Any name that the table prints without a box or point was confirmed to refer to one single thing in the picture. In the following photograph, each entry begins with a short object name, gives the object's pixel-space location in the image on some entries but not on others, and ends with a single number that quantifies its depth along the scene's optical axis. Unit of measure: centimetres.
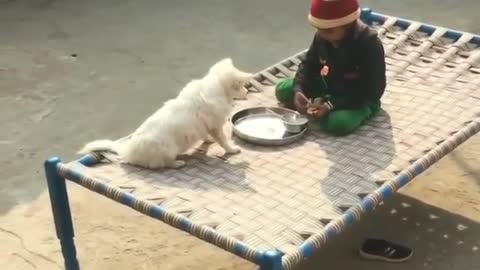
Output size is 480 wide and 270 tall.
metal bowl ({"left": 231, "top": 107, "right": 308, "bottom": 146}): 630
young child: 626
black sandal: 630
